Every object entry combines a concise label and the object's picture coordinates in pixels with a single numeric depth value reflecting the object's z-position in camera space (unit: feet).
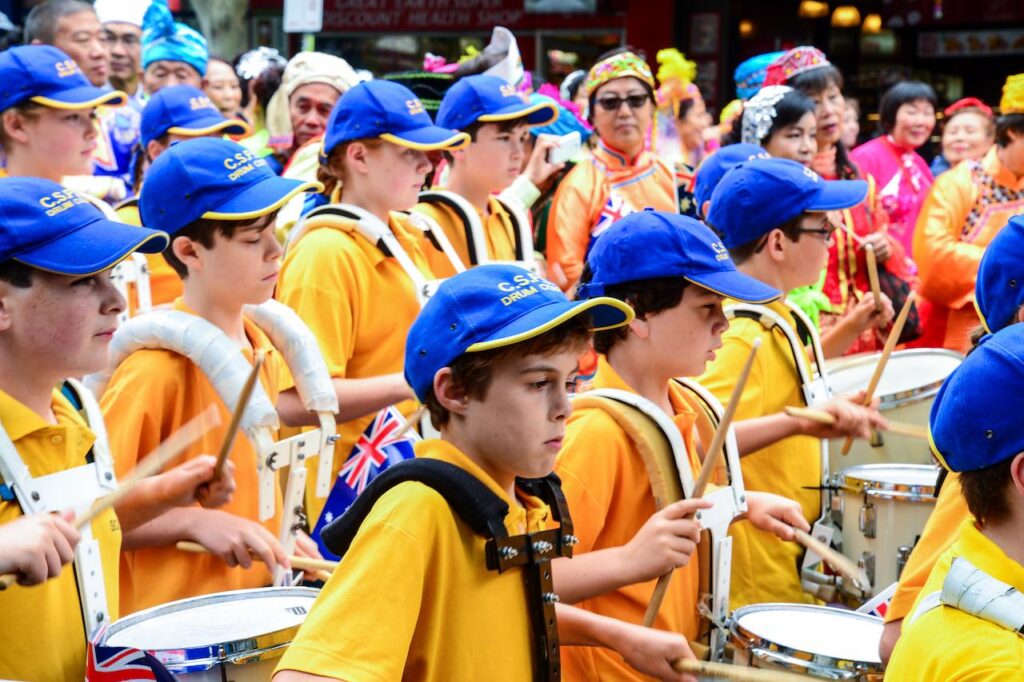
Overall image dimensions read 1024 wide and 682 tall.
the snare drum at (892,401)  31.14
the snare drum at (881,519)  26.43
